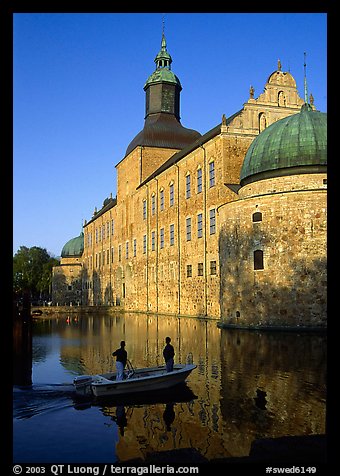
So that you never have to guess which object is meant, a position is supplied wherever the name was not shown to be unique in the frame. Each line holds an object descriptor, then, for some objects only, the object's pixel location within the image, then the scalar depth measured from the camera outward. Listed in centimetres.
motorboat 1130
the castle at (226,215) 2511
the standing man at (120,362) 1184
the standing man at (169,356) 1251
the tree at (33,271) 9356
